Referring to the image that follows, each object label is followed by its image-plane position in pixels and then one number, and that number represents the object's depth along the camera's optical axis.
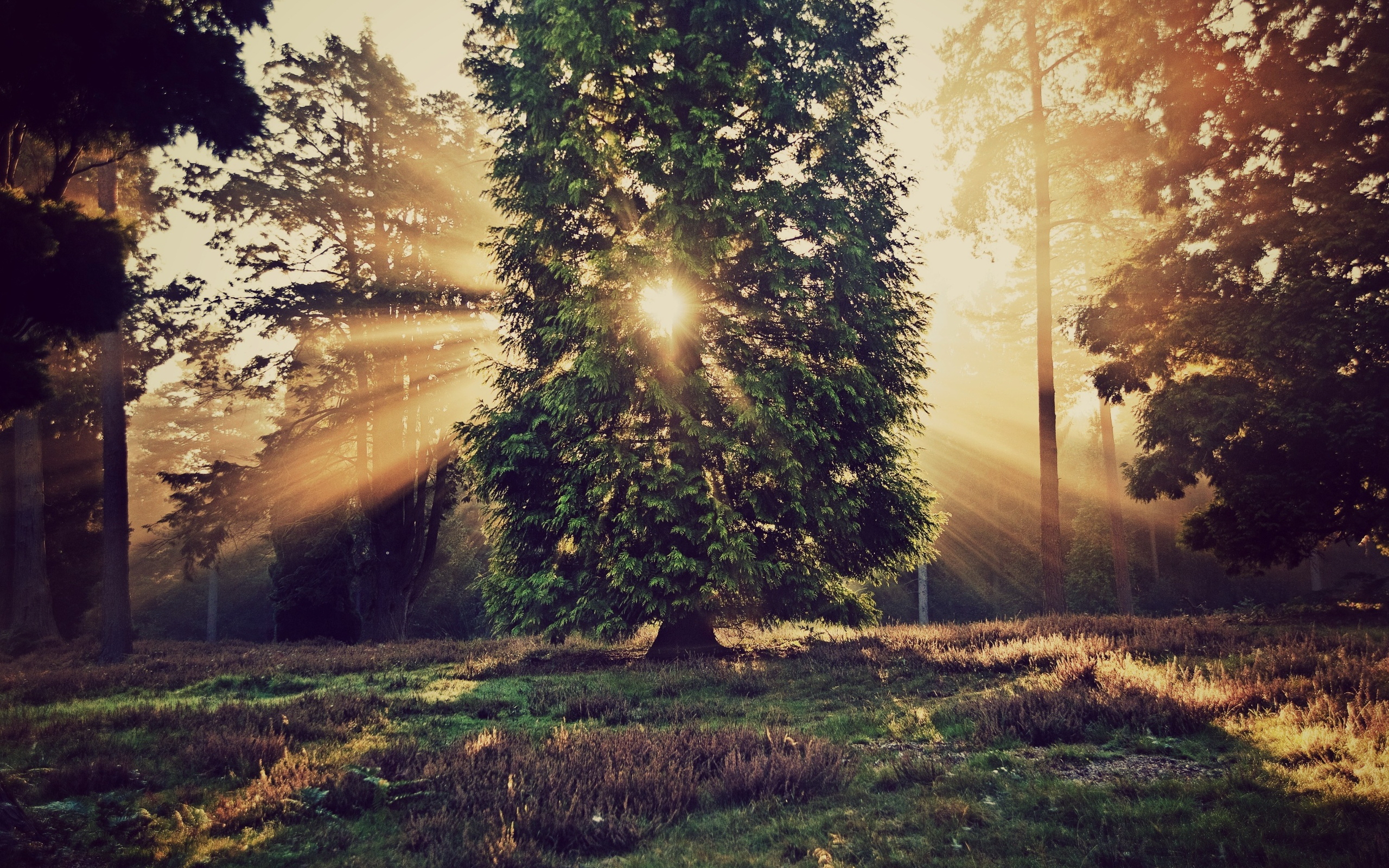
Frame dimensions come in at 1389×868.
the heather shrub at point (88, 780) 5.21
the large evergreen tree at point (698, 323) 11.05
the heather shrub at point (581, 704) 8.14
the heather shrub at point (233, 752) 6.02
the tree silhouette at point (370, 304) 18.17
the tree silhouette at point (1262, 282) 10.88
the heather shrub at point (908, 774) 5.29
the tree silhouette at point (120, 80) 6.38
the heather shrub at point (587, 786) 4.50
